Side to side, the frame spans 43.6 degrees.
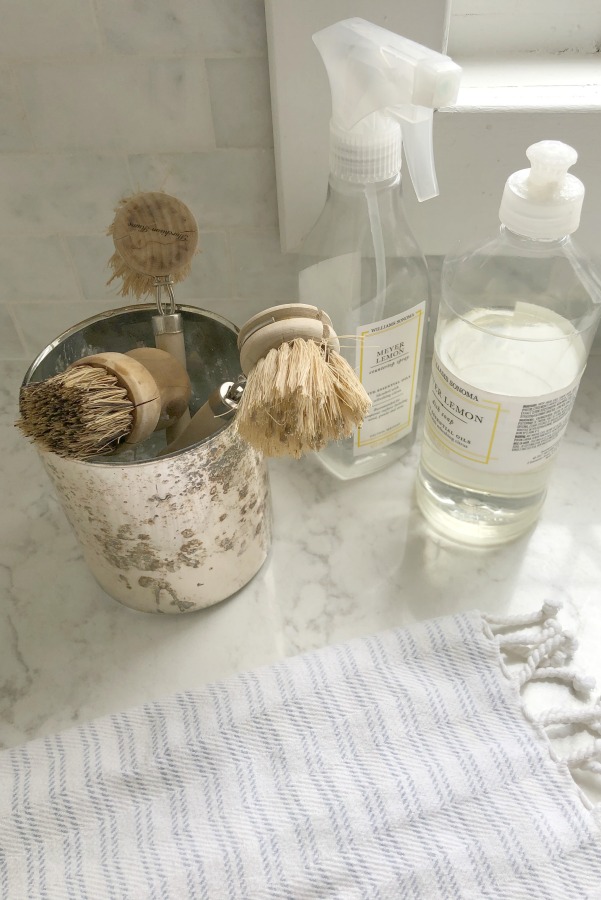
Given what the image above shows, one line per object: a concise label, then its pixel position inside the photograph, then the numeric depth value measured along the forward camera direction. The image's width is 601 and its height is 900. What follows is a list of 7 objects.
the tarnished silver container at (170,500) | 0.36
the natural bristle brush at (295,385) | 0.30
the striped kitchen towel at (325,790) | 0.34
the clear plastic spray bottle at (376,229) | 0.35
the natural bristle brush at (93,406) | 0.32
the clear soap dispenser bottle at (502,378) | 0.42
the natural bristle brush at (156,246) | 0.36
